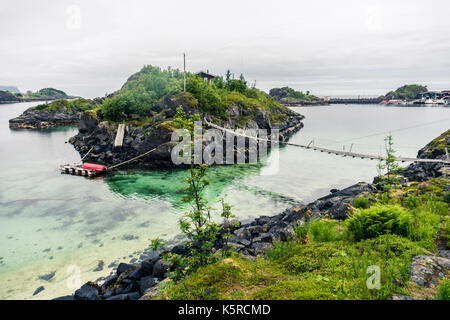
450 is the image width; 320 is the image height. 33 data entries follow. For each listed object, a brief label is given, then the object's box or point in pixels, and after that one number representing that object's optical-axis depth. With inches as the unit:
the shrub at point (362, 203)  402.0
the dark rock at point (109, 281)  367.9
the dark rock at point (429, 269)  161.0
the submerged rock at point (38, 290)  376.0
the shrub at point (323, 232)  257.6
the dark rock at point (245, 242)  392.5
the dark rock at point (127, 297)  305.7
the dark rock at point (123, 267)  392.5
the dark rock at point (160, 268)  347.9
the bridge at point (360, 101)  6910.4
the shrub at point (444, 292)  134.4
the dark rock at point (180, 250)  425.6
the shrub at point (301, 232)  310.1
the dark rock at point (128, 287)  335.4
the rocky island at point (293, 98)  6825.8
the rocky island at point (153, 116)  1224.8
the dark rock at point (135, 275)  363.0
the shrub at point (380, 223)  233.9
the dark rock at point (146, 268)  371.1
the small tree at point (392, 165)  332.2
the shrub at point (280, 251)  247.3
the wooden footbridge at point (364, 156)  713.2
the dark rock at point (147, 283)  323.0
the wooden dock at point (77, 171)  1027.9
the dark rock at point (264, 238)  410.6
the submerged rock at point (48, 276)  408.7
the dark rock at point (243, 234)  439.7
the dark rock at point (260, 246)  353.7
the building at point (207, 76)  2260.1
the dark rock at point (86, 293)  325.4
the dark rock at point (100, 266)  430.6
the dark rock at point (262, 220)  550.8
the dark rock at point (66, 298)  333.2
